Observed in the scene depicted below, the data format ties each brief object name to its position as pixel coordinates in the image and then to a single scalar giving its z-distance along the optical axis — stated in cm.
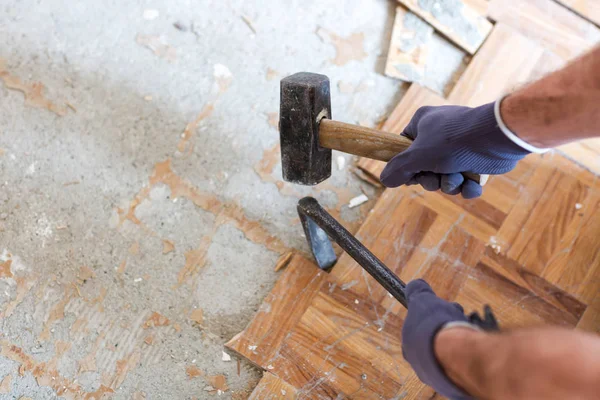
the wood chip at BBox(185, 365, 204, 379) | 116
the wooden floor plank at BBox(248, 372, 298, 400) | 112
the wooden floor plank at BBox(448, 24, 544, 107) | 132
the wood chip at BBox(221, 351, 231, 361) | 117
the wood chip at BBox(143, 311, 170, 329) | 118
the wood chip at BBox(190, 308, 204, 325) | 119
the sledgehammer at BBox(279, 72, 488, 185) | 92
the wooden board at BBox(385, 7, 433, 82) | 135
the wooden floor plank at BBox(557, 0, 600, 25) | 139
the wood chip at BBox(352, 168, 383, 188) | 129
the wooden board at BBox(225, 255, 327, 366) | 115
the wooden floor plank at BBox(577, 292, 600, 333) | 119
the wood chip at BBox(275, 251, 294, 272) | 123
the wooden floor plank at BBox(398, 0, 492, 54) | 136
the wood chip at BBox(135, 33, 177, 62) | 132
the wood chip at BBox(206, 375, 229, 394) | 116
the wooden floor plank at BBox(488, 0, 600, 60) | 137
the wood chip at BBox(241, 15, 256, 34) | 136
